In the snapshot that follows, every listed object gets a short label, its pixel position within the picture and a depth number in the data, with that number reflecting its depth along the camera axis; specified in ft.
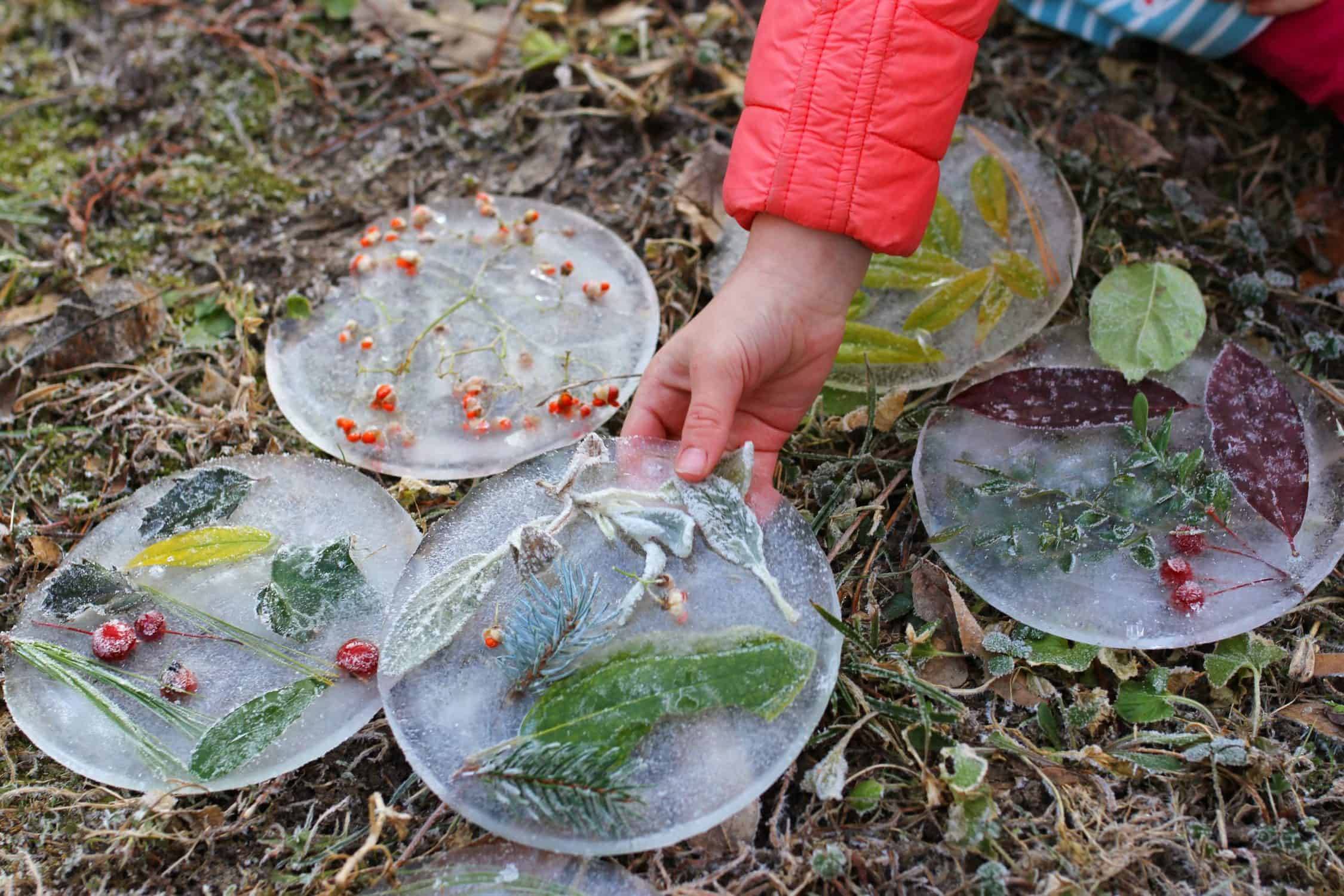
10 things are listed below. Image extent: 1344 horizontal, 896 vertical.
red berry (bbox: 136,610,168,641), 2.77
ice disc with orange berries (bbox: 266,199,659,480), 3.00
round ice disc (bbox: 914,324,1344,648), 2.77
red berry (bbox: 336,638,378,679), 2.72
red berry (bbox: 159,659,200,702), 2.72
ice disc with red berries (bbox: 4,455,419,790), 2.69
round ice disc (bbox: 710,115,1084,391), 3.03
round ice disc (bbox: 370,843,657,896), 2.58
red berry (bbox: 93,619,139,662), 2.75
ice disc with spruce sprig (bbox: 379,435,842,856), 2.59
